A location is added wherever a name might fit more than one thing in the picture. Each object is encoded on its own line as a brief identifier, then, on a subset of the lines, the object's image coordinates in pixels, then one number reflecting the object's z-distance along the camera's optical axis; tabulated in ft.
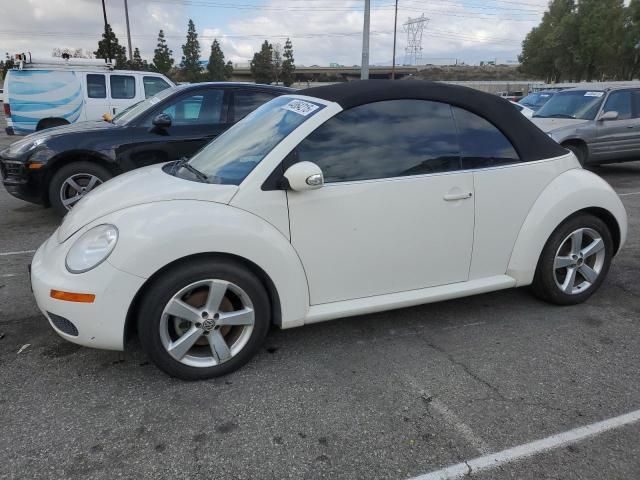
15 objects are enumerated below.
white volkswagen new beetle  8.63
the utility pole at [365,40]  62.44
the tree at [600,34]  134.82
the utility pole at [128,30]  103.12
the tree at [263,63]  295.28
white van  38.14
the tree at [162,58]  198.33
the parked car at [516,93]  135.12
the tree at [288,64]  293.37
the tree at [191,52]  239.91
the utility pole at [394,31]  192.95
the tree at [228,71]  267.80
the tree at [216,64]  250.37
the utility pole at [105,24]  99.71
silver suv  30.76
